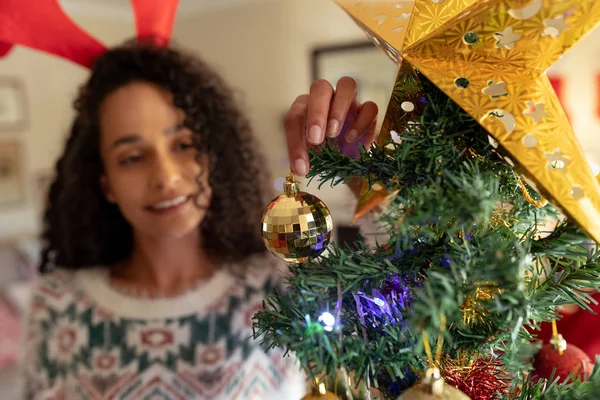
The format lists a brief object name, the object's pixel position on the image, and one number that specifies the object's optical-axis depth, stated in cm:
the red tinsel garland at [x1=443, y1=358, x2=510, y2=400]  38
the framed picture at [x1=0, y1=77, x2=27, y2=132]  314
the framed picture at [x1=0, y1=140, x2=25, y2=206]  316
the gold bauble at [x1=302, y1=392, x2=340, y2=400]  36
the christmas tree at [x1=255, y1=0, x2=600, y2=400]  31
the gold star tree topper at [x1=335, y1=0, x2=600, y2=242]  31
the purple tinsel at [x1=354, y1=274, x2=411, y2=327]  37
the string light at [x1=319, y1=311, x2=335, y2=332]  34
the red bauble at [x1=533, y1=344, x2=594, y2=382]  41
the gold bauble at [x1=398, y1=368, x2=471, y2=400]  32
